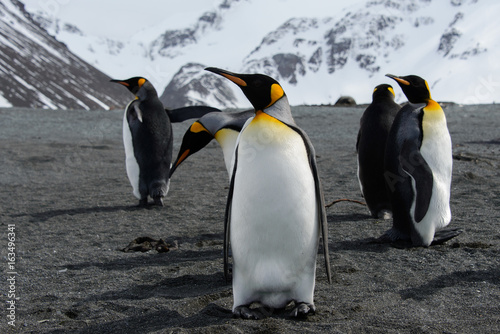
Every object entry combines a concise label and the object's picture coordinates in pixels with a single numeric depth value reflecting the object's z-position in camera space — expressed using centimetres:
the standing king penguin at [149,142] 626
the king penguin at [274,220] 290
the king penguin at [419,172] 414
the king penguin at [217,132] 443
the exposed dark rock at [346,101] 1715
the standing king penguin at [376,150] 519
